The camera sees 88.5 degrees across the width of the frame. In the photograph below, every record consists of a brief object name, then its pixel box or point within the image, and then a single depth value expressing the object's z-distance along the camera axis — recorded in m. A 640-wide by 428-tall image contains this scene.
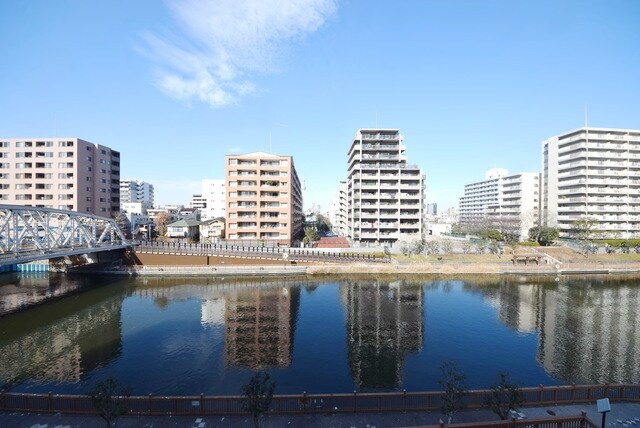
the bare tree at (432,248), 56.97
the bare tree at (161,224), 84.62
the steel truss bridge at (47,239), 29.33
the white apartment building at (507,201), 85.44
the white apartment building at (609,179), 73.12
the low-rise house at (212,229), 71.76
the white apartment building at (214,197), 101.66
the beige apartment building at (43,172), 60.25
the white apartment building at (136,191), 152.12
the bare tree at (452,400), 11.94
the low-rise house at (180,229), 71.94
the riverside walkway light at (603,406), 10.09
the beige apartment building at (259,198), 62.62
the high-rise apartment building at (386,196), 68.00
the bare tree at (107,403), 10.92
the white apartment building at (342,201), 100.81
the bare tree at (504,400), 11.70
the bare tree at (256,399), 11.22
